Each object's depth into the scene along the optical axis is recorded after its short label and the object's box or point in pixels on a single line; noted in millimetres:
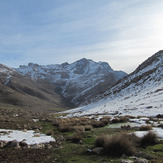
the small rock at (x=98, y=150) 7826
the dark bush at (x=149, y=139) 9016
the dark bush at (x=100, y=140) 8516
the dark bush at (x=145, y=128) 12386
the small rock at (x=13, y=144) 8824
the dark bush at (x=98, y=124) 16938
